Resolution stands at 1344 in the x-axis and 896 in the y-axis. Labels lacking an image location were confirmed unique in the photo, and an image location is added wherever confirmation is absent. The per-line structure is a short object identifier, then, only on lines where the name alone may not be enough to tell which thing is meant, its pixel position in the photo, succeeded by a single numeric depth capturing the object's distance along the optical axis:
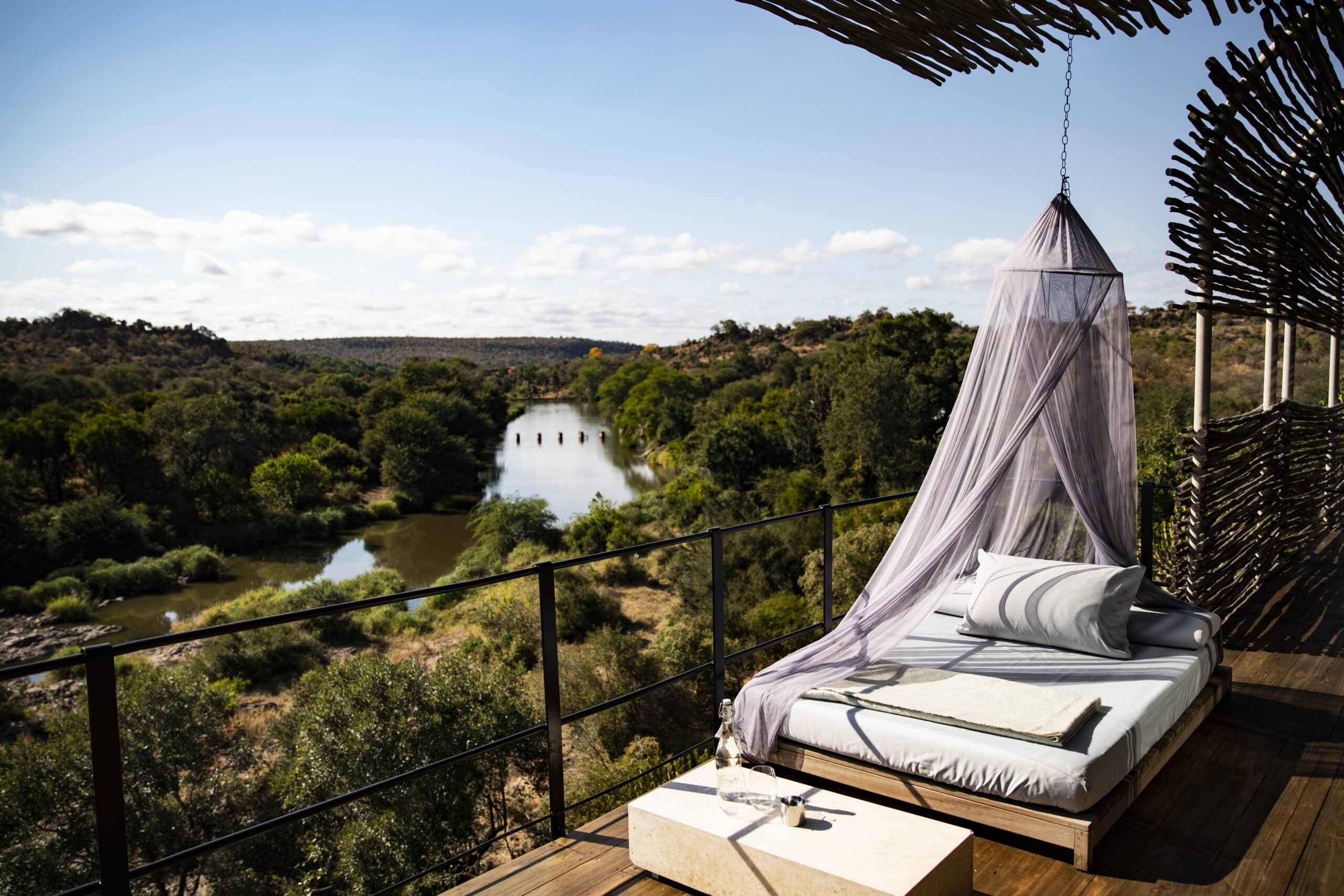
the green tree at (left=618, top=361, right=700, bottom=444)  38.06
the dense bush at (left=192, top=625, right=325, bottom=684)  15.79
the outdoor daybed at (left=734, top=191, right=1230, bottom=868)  2.43
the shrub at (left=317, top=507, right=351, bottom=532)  27.26
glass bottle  2.15
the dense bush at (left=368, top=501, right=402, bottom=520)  29.55
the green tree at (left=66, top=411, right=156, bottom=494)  26.62
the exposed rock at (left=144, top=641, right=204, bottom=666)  17.16
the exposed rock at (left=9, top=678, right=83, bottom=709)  15.06
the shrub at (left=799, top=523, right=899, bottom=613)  13.48
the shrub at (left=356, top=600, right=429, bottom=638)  18.42
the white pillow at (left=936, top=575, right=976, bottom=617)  3.74
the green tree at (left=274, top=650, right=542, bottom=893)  8.79
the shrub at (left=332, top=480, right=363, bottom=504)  29.72
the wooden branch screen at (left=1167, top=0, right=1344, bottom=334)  3.84
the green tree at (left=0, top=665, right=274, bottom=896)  8.60
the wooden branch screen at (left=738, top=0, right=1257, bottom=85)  1.88
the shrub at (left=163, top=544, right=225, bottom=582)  22.92
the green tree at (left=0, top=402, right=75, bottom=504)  26.36
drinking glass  2.14
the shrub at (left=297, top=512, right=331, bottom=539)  26.89
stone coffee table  1.85
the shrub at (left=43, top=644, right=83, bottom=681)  16.34
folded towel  2.46
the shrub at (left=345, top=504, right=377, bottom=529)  28.36
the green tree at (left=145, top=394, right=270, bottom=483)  27.95
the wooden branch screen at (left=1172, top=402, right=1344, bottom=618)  4.17
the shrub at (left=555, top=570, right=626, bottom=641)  17.73
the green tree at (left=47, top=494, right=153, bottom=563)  22.92
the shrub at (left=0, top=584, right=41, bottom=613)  20.89
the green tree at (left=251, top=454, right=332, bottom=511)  27.89
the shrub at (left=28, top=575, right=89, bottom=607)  21.00
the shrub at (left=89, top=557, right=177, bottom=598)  21.69
